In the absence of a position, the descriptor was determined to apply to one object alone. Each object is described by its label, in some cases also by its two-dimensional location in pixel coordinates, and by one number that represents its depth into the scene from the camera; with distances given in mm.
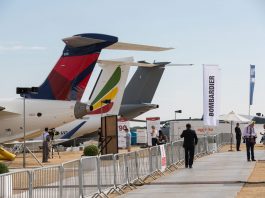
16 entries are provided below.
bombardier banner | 34000
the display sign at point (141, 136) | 55781
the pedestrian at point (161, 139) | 34900
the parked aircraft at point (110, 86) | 40344
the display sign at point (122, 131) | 40988
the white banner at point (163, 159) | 20347
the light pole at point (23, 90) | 24188
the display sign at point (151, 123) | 42103
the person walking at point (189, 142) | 22672
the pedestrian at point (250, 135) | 24281
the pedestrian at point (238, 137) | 36781
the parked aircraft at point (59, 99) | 28453
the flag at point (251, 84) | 47531
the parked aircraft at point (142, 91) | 49500
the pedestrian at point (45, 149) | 31109
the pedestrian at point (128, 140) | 39288
